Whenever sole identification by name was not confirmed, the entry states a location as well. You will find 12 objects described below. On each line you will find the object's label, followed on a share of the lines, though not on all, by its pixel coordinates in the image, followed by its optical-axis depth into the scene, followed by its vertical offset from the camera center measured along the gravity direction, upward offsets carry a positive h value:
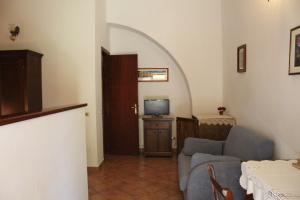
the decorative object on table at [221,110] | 4.63 -0.39
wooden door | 5.30 -0.33
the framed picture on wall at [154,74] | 5.50 +0.29
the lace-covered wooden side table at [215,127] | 4.13 -0.61
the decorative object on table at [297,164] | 1.93 -0.56
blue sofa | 2.40 -0.74
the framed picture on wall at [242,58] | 3.68 +0.42
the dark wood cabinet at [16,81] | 3.93 +0.12
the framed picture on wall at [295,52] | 2.35 +0.32
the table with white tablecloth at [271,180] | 1.51 -0.58
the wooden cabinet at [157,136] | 5.11 -0.92
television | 5.28 -0.35
